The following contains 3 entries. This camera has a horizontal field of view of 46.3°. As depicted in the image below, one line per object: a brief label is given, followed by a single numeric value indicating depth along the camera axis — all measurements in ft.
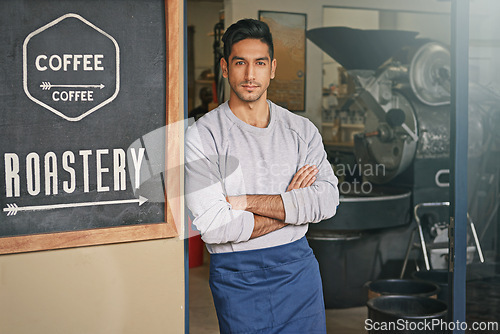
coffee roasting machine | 14.43
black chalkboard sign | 6.14
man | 7.07
